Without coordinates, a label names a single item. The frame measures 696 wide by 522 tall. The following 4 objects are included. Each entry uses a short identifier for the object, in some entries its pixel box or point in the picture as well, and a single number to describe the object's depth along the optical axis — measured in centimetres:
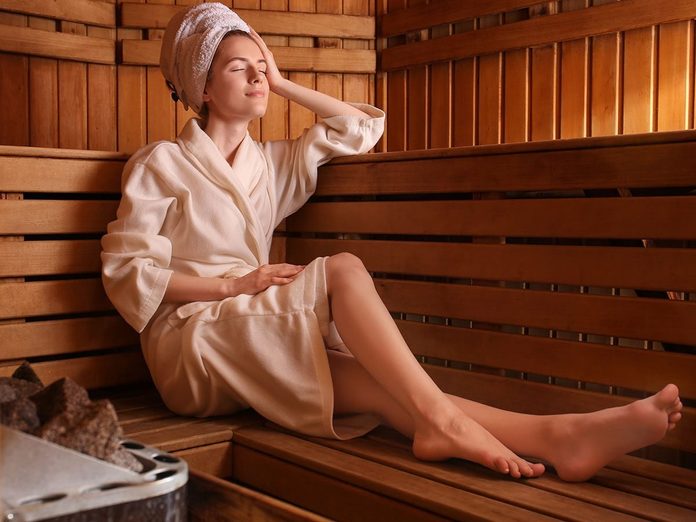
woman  163
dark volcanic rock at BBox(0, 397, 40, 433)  117
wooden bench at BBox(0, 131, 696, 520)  157
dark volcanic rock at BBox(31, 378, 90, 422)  121
